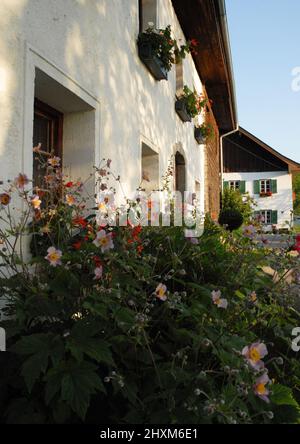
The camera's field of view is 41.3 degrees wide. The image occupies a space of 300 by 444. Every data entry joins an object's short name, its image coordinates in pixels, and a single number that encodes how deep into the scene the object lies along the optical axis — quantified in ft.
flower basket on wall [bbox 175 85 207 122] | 21.98
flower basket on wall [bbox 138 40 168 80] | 15.37
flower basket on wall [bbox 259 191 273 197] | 75.38
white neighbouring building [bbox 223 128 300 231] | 79.56
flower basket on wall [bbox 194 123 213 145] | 29.13
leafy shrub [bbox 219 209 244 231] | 35.60
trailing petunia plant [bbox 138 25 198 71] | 15.42
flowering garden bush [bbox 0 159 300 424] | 4.33
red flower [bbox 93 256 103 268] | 5.77
